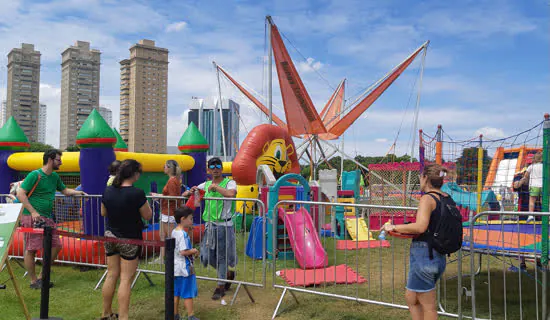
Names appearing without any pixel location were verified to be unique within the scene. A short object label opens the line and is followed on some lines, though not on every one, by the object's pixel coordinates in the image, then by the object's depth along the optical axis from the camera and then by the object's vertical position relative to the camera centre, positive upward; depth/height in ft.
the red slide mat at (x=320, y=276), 18.90 -5.12
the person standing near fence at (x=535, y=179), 23.84 -0.57
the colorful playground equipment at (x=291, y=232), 24.27 -4.07
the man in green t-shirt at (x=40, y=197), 17.52 -1.44
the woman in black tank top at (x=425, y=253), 10.83 -2.22
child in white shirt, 14.06 -3.32
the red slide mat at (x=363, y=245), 29.39 -5.51
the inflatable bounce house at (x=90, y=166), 23.22 -0.16
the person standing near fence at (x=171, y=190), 20.35 -1.23
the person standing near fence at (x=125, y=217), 13.09 -1.66
